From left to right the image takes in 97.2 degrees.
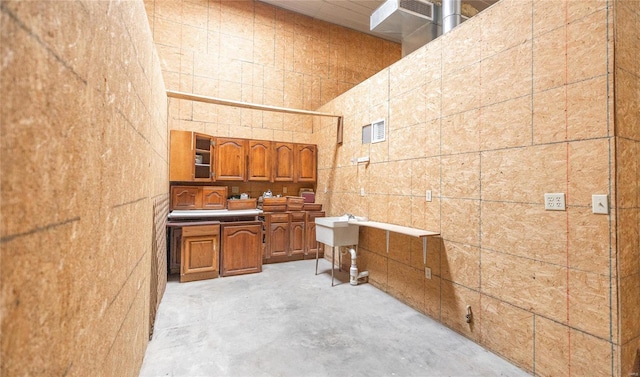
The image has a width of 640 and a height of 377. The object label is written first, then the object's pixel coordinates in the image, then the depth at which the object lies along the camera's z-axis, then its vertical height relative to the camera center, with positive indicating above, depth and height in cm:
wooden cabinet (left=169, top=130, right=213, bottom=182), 413 +50
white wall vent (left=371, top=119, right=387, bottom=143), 354 +77
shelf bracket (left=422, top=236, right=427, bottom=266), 279 -58
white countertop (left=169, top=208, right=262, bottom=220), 385 -34
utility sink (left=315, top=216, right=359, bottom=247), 366 -54
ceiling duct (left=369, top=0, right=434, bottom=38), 364 +237
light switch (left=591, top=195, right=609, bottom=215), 164 -6
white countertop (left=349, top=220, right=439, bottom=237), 267 -39
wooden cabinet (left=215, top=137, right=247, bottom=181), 457 +50
